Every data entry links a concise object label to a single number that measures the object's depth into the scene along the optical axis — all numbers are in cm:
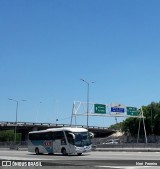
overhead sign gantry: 7412
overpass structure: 12310
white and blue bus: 4162
